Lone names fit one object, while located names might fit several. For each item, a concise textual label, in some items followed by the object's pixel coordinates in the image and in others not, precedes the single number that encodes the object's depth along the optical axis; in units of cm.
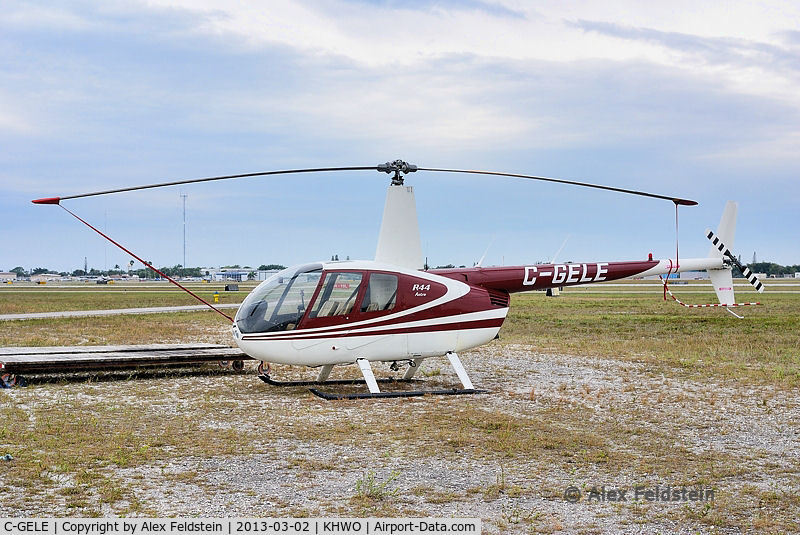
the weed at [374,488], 634
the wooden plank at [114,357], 1259
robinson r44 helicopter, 1152
